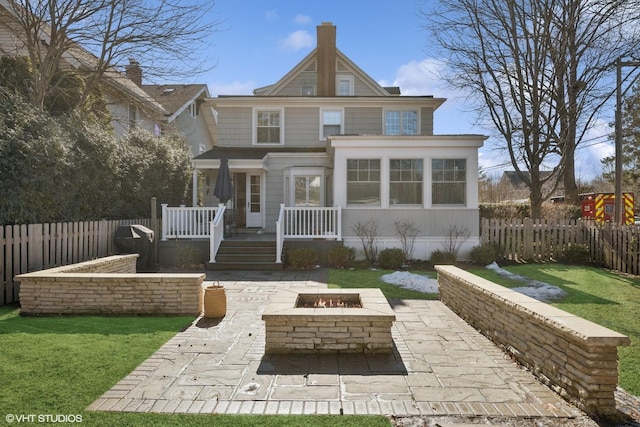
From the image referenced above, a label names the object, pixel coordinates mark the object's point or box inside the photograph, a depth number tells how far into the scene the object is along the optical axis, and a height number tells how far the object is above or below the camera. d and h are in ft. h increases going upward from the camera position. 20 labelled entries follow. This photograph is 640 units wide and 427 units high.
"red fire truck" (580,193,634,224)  53.36 +1.34
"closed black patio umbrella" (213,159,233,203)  41.88 +3.33
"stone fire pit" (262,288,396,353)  14.65 -4.42
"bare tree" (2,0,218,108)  36.22 +18.45
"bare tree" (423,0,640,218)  41.42 +16.72
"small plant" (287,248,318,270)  37.06 -4.05
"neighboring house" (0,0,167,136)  41.32 +18.02
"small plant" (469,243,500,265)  38.78 -3.85
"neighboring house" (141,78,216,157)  71.67 +21.13
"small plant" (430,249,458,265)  38.73 -4.18
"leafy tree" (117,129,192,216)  38.86 +5.14
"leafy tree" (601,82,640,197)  71.67 +13.92
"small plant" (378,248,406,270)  37.47 -4.15
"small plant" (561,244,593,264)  39.86 -3.88
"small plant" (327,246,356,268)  37.96 -3.98
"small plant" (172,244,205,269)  37.11 -4.02
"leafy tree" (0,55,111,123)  41.50 +14.20
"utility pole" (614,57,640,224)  40.06 +8.66
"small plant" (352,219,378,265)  40.04 -1.88
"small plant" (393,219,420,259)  40.32 -1.77
